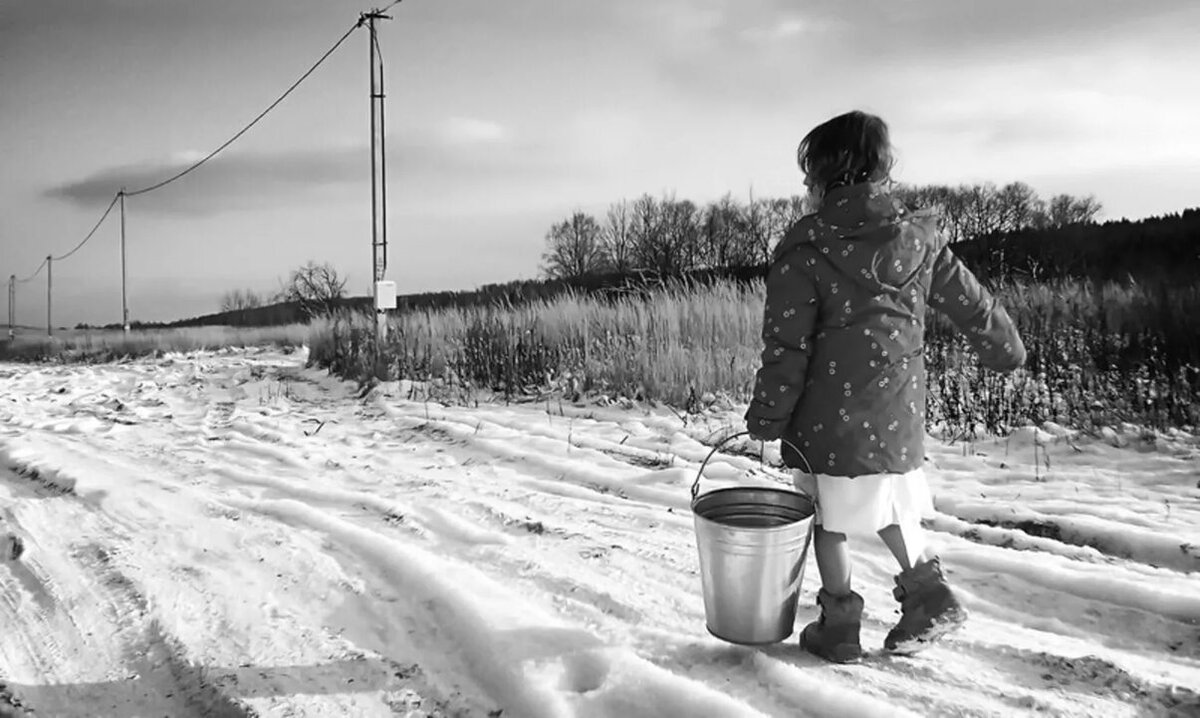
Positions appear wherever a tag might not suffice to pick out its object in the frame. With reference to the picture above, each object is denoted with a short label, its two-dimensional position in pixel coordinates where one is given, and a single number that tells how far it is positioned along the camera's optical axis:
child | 2.36
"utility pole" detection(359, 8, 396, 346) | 10.98
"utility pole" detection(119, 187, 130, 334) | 27.98
